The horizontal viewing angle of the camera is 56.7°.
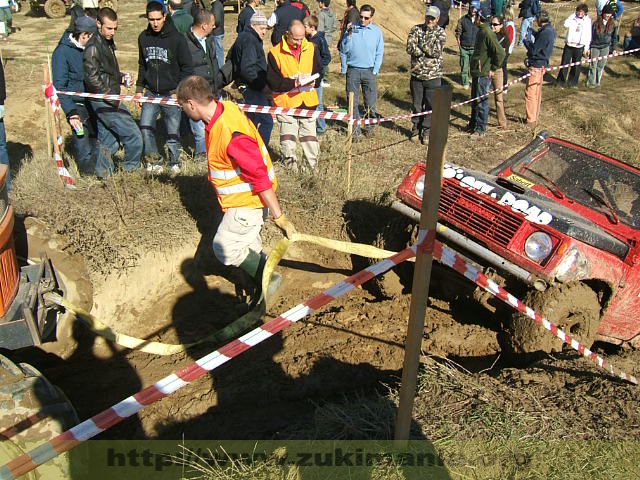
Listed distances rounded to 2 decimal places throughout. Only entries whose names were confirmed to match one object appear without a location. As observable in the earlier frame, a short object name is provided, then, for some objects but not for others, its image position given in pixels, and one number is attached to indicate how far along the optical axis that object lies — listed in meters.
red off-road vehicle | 4.52
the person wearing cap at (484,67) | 10.05
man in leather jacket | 6.51
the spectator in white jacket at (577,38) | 13.48
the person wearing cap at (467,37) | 13.38
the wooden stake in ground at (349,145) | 6.95
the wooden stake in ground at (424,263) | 2.57
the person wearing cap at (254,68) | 7.36
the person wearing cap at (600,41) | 14.00
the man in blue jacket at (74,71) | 6.48
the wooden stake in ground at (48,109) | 6.51
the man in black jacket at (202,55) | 7.14
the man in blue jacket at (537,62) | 11.12
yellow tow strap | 4.21
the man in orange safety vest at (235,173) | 4.33
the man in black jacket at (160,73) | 6.87
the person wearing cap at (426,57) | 9.30
